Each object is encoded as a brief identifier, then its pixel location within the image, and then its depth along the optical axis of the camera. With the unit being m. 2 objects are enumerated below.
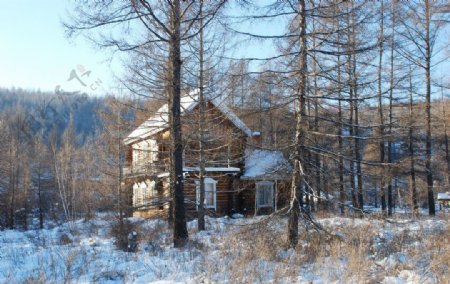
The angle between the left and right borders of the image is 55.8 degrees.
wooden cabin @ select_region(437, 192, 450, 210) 35.90
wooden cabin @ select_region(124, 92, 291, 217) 16.22
